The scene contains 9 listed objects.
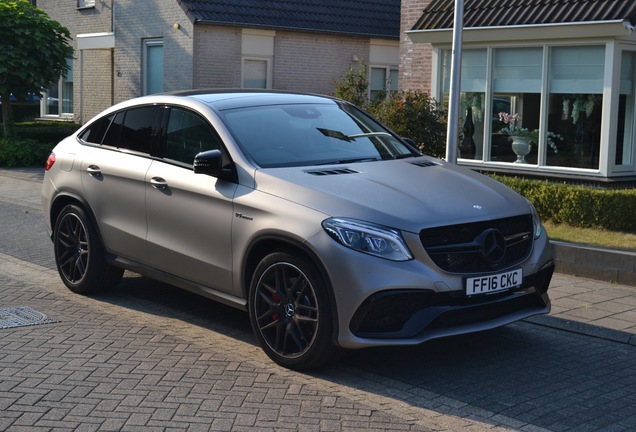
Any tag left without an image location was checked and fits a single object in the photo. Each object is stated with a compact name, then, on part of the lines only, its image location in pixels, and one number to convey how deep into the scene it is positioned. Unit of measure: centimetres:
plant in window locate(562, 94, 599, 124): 1512
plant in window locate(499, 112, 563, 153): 1574
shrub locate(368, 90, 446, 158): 1370
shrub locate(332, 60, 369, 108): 1496
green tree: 2202
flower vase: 1608
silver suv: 598
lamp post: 1184
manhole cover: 750
